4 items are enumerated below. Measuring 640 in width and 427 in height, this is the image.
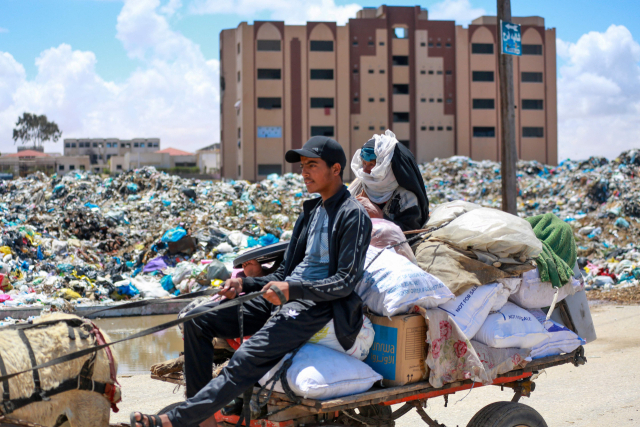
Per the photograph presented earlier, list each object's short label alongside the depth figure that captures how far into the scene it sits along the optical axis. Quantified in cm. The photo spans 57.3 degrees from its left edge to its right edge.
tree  8725
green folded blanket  389
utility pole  848
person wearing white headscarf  428
